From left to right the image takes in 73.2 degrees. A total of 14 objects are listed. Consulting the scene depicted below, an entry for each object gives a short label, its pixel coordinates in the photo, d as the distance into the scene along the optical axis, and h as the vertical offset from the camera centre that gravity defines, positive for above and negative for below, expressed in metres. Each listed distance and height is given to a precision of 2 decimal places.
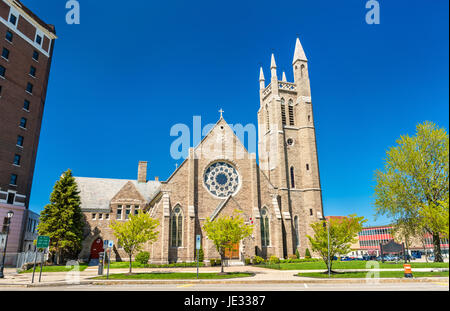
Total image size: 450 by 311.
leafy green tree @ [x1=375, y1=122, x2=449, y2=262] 26.17 +5.40
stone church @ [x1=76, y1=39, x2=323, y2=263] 33.88 +6.15
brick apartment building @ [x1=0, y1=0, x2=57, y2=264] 36.09 +17.17
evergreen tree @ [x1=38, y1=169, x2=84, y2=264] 33.62 +2.39
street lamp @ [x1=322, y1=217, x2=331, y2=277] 19.05 -0.39
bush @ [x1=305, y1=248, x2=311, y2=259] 37.92 -1.85
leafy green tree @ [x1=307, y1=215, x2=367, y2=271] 21.25 +0.17
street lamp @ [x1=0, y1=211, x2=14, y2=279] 20.82 -2.14
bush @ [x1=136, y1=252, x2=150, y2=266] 31.34 -1.77
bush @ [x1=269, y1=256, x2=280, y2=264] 32.59 -2.18
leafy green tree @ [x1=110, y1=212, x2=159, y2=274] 23.44 +0.64
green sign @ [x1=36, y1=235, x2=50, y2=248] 18.83 -0.05
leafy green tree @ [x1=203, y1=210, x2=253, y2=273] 23.45 +0.56
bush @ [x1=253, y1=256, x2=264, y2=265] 32.14 -2.13
